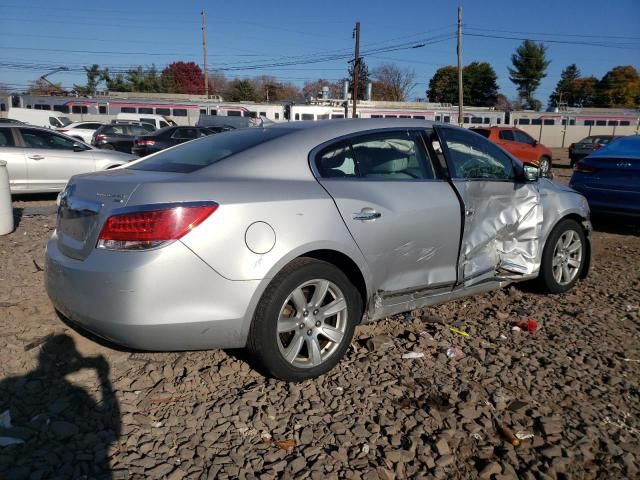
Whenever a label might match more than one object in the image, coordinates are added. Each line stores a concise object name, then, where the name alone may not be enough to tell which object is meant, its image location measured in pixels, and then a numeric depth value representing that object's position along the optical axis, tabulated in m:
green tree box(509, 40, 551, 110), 83.88
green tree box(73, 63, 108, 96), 70.56
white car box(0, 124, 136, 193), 9.01
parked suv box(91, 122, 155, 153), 21.02
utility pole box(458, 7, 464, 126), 33.93
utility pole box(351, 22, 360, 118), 32.80
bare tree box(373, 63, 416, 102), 76.81
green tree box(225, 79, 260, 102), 75.31
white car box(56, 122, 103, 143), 22.45
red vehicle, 18.70
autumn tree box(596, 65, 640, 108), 79.25
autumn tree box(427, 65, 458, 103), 80.62
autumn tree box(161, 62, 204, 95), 88.25
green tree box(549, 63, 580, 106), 89.06
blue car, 7.11
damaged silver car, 2.62
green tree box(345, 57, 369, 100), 71.06
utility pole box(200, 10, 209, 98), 51.43
